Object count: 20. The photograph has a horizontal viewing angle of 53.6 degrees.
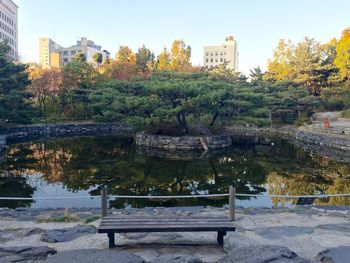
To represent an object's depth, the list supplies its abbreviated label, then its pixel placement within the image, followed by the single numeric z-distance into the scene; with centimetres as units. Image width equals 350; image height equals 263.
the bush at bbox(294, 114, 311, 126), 3481
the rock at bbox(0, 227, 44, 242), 619
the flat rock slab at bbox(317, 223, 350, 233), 662
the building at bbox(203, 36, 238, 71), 11281
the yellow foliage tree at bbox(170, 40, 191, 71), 5719
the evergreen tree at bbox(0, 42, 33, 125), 2598
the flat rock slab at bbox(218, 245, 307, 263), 476
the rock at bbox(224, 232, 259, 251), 574
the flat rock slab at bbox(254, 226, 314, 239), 631
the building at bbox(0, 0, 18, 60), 7162
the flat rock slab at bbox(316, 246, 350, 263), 495
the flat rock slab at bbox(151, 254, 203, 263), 493
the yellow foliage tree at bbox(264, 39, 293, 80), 4703
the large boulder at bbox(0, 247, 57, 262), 515
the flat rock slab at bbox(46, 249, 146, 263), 480
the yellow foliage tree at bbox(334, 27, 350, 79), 3938
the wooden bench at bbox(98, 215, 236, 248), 523
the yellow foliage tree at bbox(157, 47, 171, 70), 5440
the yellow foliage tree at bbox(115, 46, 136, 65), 5592
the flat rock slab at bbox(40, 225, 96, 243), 601
